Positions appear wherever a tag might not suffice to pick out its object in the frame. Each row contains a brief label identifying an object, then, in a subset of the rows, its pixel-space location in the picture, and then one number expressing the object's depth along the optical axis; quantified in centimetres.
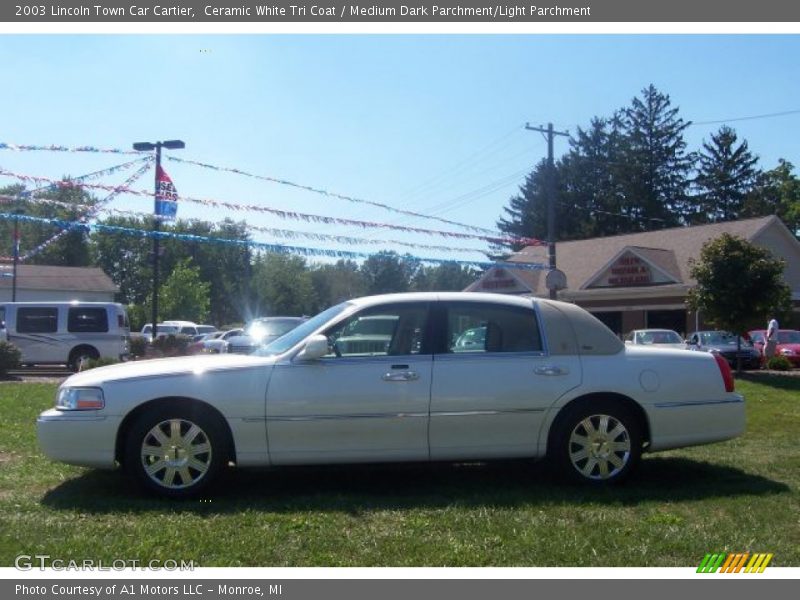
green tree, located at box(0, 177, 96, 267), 4064
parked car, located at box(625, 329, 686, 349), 2316
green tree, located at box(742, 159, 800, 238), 6050
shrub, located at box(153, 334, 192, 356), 2186
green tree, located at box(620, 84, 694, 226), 6606
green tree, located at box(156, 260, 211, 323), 5716
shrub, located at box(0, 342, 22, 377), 1778
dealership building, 3291
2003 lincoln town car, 603
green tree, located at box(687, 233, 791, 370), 2042
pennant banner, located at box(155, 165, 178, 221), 1745
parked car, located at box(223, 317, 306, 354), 1844
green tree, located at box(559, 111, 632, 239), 6475
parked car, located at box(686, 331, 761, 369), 2425
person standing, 2361
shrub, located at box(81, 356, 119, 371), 1620
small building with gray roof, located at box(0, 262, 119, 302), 4972
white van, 2075
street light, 1854
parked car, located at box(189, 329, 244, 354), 2148
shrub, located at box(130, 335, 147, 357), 2273
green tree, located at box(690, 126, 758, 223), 6644
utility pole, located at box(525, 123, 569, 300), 2997
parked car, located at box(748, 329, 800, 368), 2605
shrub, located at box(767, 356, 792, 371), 2266
